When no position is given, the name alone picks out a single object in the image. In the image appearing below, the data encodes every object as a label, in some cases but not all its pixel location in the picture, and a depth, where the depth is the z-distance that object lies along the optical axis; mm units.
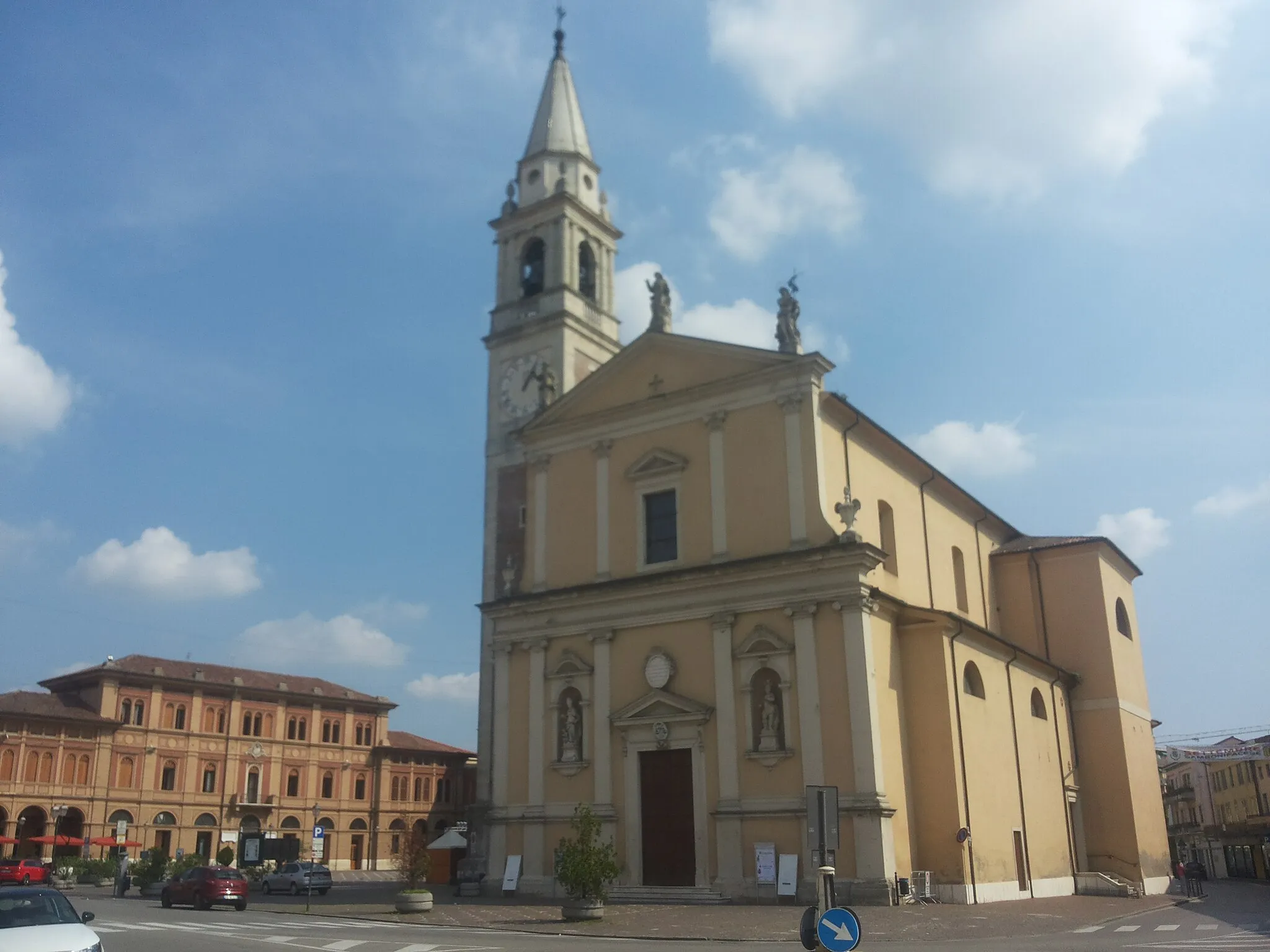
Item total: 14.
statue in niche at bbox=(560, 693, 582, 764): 25891
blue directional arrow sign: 7473
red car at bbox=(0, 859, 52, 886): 38219
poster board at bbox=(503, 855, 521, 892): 25469
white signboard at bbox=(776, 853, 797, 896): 21828
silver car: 35094
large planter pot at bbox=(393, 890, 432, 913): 21953
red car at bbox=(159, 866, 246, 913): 26391
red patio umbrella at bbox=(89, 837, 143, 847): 53562
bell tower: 35844
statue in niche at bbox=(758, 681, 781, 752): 23219
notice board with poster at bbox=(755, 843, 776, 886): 22156
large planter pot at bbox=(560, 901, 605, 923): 19375
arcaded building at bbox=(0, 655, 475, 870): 54875
